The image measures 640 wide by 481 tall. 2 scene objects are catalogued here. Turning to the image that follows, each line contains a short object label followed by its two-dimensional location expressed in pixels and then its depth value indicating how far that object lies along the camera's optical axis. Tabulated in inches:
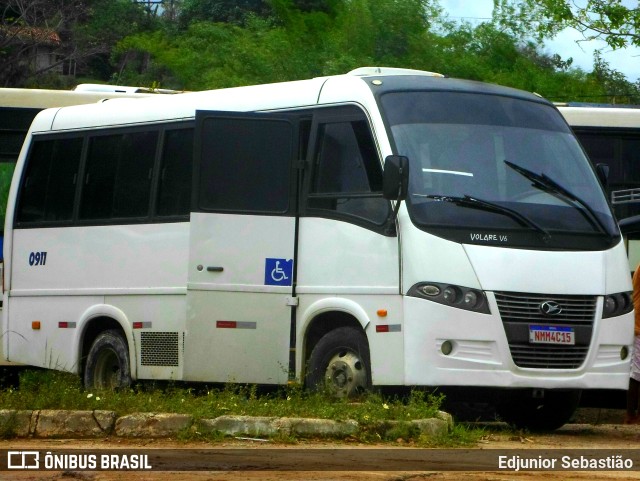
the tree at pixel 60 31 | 1705.2
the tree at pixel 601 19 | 952.9
